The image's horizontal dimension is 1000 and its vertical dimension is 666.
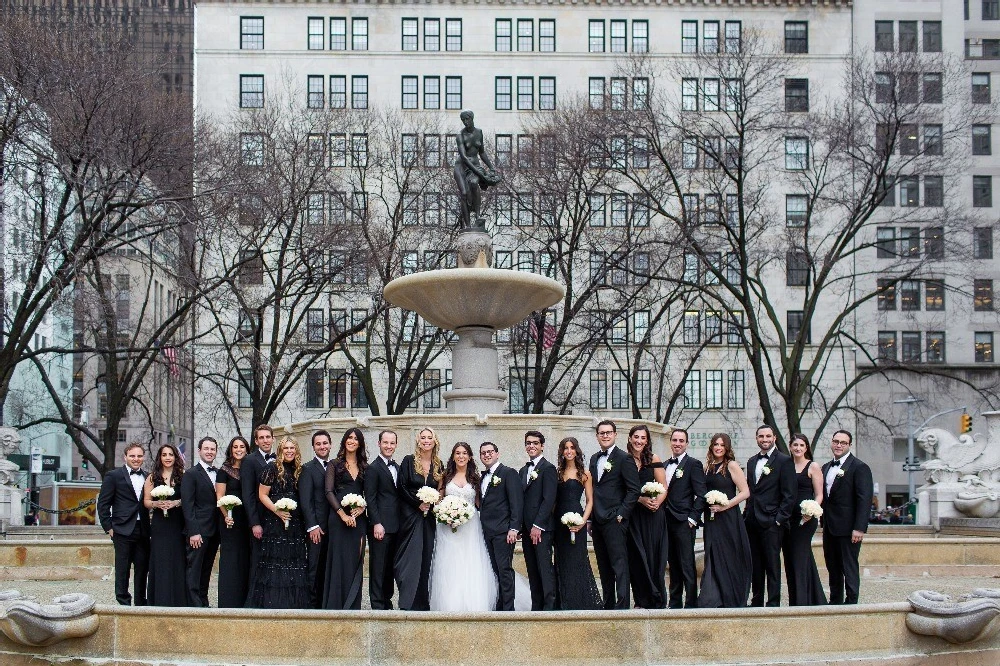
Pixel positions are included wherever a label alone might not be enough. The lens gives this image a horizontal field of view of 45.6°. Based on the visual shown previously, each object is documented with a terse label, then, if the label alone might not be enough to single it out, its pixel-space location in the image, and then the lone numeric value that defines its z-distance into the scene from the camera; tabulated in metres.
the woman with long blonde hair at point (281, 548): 10.82
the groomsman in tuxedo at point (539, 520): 10.90
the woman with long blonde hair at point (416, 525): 10.86
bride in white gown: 10.86
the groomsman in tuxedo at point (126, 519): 11.48
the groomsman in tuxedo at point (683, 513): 11.27
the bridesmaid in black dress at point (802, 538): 11.45
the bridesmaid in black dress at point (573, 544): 11.05
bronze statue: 21.41
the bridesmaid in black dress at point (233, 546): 11.10
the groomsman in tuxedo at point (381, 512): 10.87
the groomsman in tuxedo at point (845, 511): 11.48
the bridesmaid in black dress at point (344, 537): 10.81
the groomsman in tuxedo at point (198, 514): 11.12
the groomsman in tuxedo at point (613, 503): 11.03
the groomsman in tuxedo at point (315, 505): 10.84
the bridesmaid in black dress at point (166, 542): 11.23
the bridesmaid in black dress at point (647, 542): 11.20
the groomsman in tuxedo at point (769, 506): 11.34
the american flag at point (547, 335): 32.75
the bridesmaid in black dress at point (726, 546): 11.17
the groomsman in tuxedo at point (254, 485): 10.88
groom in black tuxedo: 10.91
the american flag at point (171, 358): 29.78
